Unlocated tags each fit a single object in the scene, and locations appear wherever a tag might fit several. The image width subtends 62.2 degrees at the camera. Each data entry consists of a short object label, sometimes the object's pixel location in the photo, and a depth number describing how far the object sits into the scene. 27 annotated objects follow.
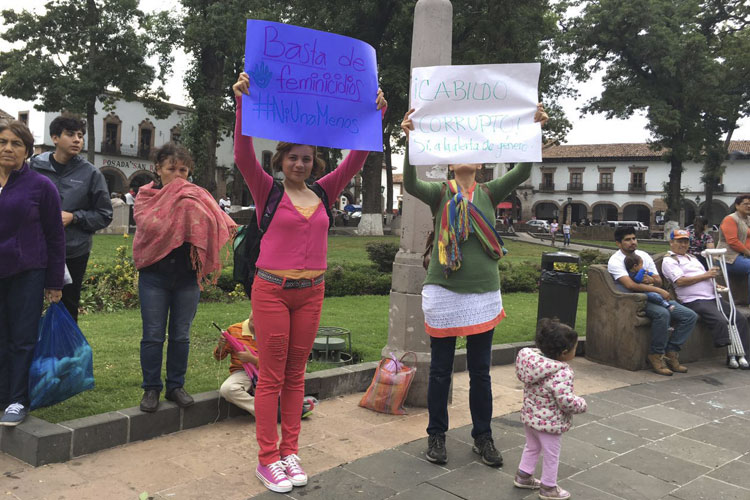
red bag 4.76
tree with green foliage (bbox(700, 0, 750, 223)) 32.25
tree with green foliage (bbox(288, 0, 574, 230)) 23.16
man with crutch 7.25
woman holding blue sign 3.34
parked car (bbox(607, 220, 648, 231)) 53.28
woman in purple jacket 3.67
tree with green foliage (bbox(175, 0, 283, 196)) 22.89
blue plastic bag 3.86
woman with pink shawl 3.99
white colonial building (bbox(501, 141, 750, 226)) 61.53
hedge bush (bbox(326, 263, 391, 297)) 10.84
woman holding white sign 3.75
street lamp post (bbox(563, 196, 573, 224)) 67.30
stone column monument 4.84
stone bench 6.79
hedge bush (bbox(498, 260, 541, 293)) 12.86
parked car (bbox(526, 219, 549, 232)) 47.03
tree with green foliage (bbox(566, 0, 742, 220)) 31.47
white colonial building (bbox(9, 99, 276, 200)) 46.53
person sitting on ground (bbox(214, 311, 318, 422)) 4.32
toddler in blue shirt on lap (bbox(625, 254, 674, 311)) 6.84
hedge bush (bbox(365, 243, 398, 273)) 12.34
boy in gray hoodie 4.21
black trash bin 7.41
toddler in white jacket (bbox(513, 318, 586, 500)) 3.39
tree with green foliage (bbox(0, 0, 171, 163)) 27.08
